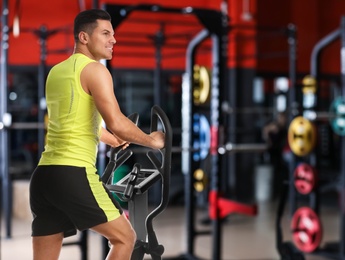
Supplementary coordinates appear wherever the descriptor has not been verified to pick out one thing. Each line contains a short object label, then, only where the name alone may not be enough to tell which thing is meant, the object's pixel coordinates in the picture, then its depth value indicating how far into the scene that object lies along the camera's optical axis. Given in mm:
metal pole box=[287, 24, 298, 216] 11370
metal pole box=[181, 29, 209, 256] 9276
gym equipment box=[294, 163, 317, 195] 9959
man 3303
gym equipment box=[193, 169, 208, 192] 11398
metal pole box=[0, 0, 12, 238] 10636
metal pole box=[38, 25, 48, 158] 12139
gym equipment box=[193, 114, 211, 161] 10920
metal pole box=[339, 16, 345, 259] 9477
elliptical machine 3357
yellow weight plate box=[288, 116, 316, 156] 9772
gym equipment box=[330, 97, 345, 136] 9563
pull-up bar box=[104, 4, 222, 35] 7448
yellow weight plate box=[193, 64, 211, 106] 9585
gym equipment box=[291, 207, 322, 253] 9664
